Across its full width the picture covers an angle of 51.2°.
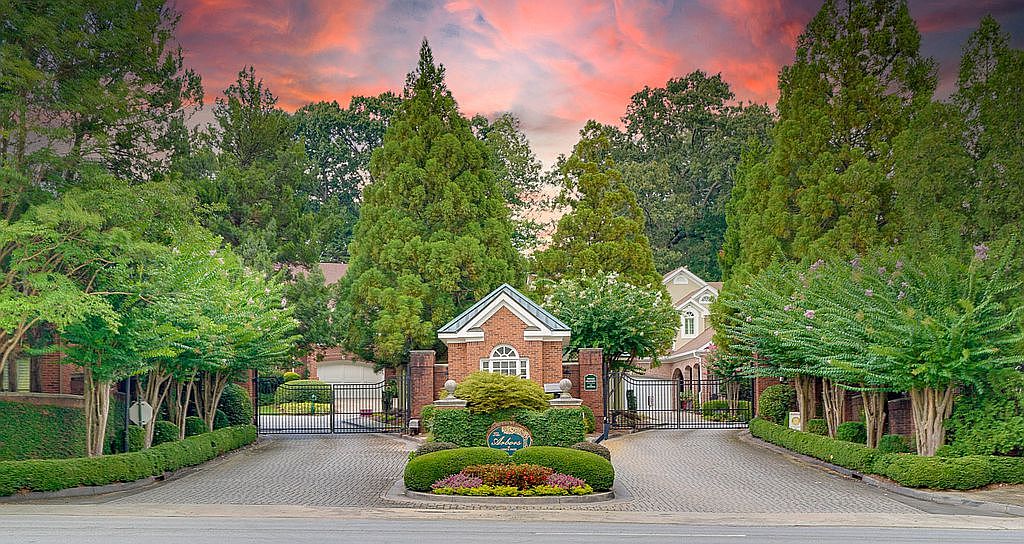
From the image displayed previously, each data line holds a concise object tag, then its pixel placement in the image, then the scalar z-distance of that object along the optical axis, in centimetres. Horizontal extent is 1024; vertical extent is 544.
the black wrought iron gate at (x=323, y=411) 3775
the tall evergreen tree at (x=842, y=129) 3353
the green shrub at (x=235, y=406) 3456
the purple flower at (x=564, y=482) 2022
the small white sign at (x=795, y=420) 3222
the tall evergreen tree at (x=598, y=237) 4572
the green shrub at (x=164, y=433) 2694
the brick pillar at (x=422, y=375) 3500
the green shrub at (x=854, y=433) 2748
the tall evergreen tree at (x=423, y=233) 3888
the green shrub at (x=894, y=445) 2414
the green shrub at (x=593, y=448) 2205
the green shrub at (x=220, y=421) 3296
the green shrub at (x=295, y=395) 4820
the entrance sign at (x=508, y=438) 2231
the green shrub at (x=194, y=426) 2998
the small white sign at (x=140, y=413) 2508
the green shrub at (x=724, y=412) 4153
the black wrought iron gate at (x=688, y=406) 3909
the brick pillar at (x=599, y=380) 3578
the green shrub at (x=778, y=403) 3506
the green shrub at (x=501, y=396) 2305
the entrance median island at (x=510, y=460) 2000
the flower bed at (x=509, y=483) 1991
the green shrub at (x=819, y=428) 3036
